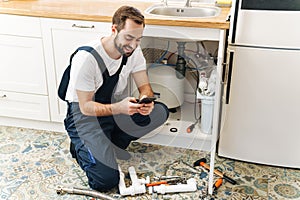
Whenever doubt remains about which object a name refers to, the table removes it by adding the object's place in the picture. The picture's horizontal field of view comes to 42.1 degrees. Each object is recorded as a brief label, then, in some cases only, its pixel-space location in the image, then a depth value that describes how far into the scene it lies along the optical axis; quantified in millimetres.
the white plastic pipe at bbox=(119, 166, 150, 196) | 2043
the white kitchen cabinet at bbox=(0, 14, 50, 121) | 2321
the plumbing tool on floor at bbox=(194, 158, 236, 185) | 2148
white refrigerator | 1957
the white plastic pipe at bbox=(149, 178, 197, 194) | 2047
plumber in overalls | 1957
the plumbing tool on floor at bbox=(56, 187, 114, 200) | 1995
